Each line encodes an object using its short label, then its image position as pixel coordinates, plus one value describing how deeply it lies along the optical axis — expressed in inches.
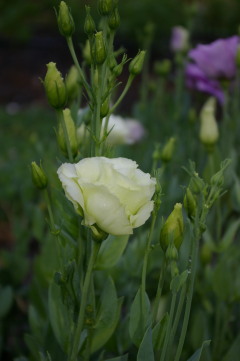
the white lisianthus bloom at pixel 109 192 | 21.6
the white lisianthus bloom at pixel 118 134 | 39.3
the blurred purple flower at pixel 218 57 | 39.0
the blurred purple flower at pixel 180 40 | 53.5
